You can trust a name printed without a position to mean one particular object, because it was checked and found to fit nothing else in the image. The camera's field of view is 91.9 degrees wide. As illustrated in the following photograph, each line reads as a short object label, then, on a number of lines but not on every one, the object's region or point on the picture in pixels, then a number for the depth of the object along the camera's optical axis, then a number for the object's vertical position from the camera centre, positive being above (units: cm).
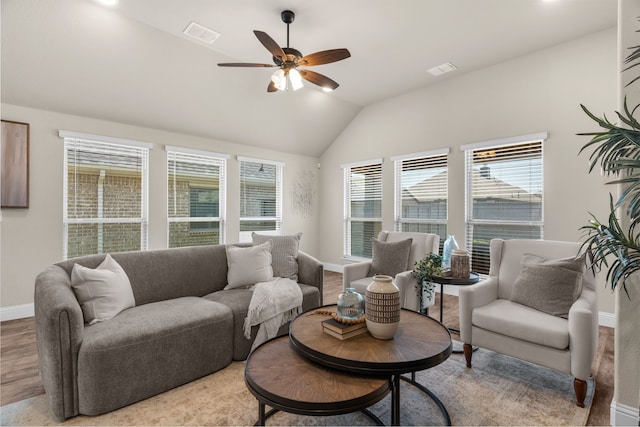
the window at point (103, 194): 392 +24
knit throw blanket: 260 -83
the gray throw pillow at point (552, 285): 229 -54
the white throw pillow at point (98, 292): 218 -58
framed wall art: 340 +53
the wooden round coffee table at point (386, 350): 154 -74
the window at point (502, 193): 397 +29
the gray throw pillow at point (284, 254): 334 -45
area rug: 185 -124
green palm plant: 145 +6
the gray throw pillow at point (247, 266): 307 -54
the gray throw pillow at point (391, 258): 352 -51
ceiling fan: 262 +138
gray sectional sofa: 183 -81
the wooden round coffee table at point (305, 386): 133 -81
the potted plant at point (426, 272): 291 -56
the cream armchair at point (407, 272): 320 -65
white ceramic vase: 177 -54
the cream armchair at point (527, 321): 199 -77
